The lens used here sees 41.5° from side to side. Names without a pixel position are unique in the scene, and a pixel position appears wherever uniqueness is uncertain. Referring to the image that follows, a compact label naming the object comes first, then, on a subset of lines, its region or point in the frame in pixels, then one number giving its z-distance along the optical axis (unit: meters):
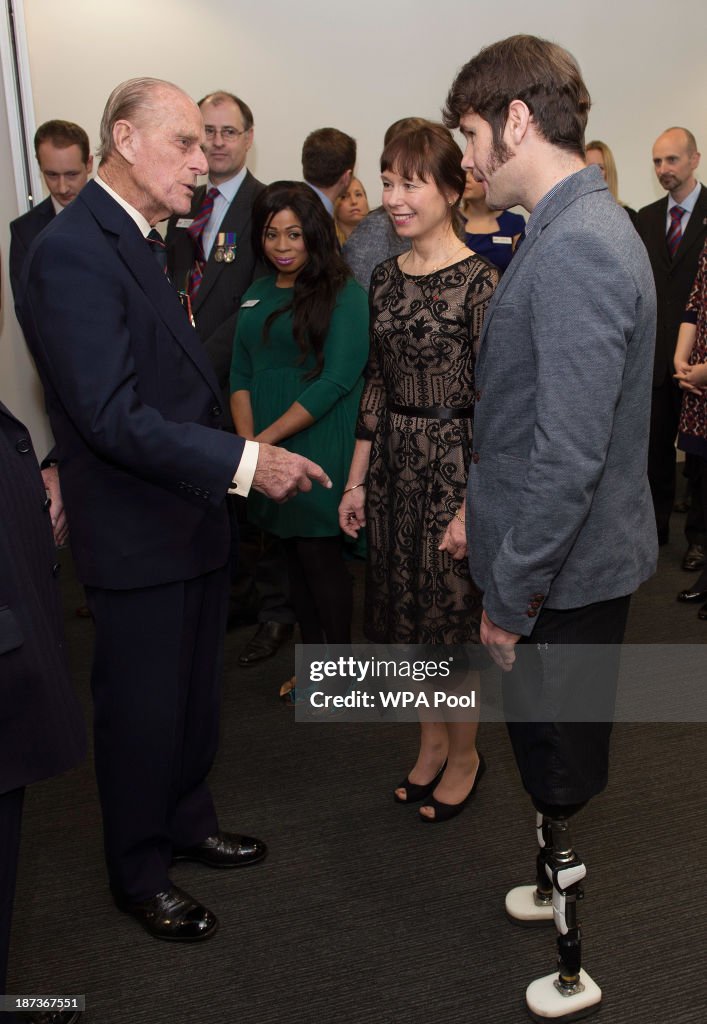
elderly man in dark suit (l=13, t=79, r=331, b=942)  1.69
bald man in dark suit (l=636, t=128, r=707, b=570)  4.66
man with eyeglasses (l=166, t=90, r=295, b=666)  3.51
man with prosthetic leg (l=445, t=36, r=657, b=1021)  1.38
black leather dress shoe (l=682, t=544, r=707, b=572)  4.36
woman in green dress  2.94
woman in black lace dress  2.20
